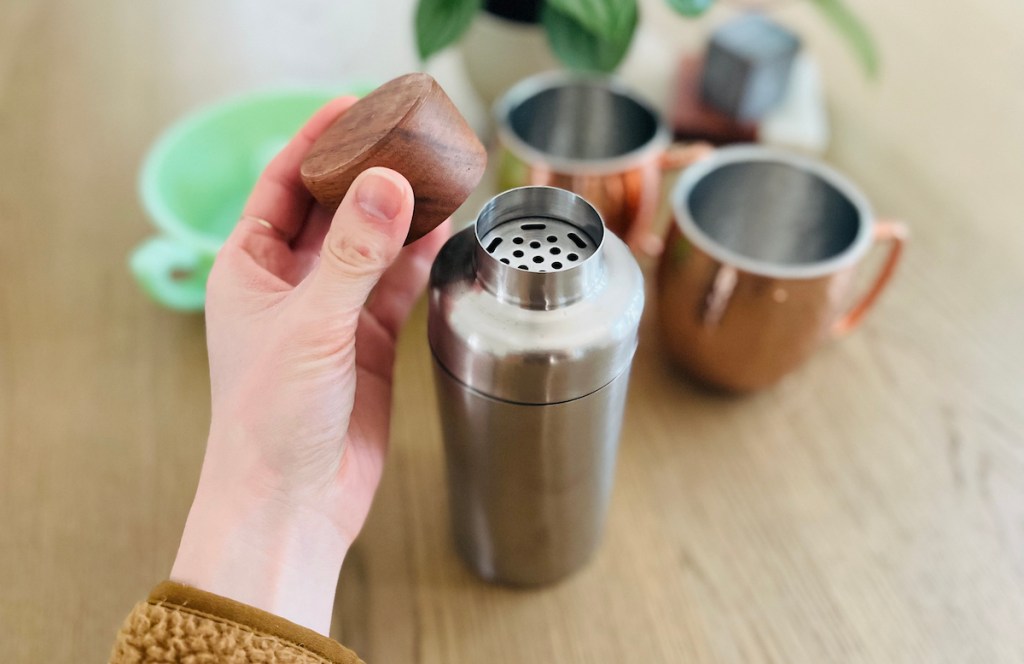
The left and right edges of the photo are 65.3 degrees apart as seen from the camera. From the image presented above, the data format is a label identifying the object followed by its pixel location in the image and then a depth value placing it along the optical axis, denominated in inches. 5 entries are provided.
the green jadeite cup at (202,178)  24.3
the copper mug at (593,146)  24.5
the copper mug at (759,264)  21.5
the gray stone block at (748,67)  31.3
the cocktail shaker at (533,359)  14.9
